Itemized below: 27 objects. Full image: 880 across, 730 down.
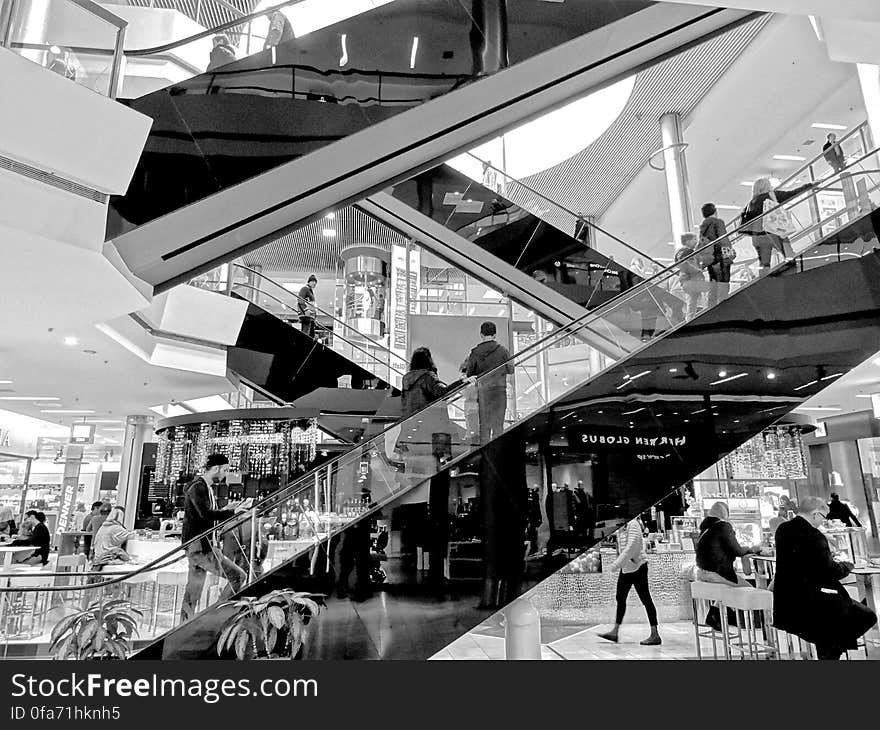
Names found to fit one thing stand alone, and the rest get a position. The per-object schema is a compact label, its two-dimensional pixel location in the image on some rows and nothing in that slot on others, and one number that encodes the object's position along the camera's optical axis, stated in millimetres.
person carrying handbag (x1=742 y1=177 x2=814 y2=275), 6027
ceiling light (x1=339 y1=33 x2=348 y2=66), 6055
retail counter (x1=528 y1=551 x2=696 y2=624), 8375
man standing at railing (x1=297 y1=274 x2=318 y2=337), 11984
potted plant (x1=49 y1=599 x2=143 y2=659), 3992
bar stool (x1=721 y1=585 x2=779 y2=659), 5408
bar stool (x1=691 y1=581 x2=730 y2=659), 5738
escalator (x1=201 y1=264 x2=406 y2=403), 11547
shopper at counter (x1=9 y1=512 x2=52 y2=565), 11495
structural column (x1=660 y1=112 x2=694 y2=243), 13391
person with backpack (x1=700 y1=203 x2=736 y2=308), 6012
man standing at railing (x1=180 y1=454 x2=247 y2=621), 4961
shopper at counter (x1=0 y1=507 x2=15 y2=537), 14377
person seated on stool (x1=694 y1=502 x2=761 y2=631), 6086
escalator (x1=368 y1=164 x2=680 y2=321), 9641
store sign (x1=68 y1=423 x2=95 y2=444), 22078
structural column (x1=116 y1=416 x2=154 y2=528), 17609
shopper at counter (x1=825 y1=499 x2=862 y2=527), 10617
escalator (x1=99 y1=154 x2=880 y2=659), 4965
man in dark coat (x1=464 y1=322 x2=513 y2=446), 5512
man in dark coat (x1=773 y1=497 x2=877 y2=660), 4398
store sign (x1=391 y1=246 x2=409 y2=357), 13703
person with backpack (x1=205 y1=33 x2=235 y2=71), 6008
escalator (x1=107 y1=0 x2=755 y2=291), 5660
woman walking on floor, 6871
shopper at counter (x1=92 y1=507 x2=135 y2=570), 8883
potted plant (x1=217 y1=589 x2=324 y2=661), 4062
